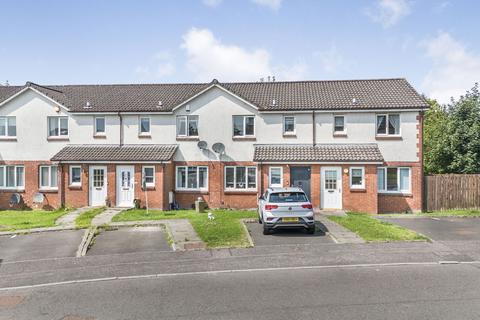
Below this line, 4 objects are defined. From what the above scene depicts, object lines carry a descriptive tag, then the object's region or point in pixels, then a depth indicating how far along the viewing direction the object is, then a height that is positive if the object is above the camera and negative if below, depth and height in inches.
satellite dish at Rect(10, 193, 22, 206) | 984.3 -85.6
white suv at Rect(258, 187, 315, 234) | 605.9 -77.1
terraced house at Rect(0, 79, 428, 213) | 922.1 +28.8
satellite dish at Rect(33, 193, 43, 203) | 975.0 -83.1
